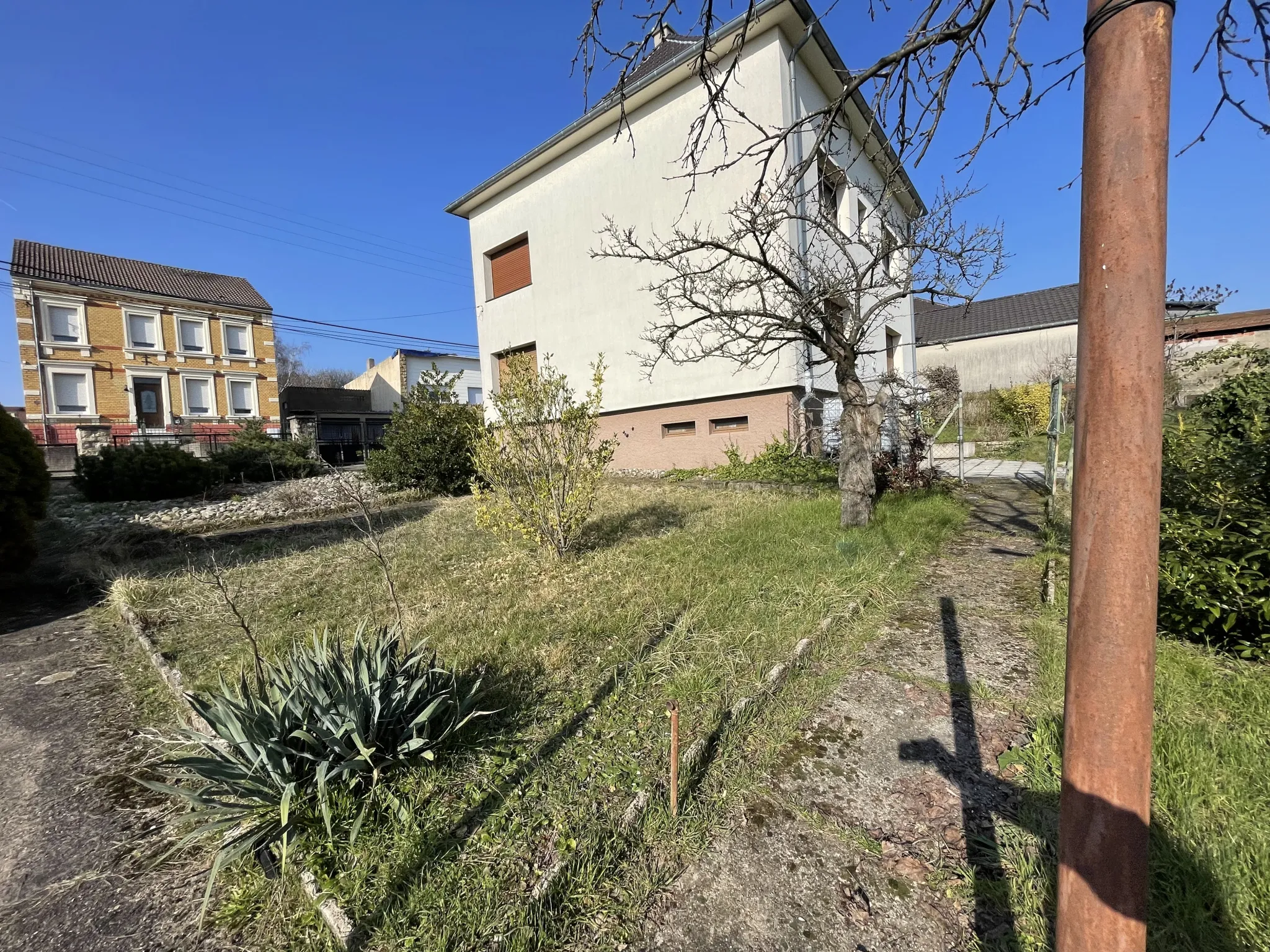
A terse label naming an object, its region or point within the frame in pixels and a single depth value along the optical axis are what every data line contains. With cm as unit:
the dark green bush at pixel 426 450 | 1193
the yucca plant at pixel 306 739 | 203
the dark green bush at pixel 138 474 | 1186
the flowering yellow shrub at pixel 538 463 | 557
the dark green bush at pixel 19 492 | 536
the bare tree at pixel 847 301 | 574
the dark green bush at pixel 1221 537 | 279
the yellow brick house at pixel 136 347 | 2364
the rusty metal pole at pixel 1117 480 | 92
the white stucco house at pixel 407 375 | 3447
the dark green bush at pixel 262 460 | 1481
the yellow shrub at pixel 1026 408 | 1764
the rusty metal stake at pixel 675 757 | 192
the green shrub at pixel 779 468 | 972
